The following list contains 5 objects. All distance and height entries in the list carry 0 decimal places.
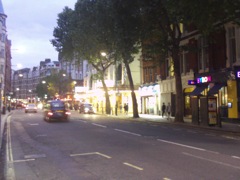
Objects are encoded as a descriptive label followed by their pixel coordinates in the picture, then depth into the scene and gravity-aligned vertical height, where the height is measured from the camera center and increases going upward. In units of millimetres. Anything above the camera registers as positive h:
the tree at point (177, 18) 21031 +5985
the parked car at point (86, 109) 58209 -493
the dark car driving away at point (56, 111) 32688 -438
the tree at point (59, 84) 100625 +6412
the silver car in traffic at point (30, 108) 60031 -249
